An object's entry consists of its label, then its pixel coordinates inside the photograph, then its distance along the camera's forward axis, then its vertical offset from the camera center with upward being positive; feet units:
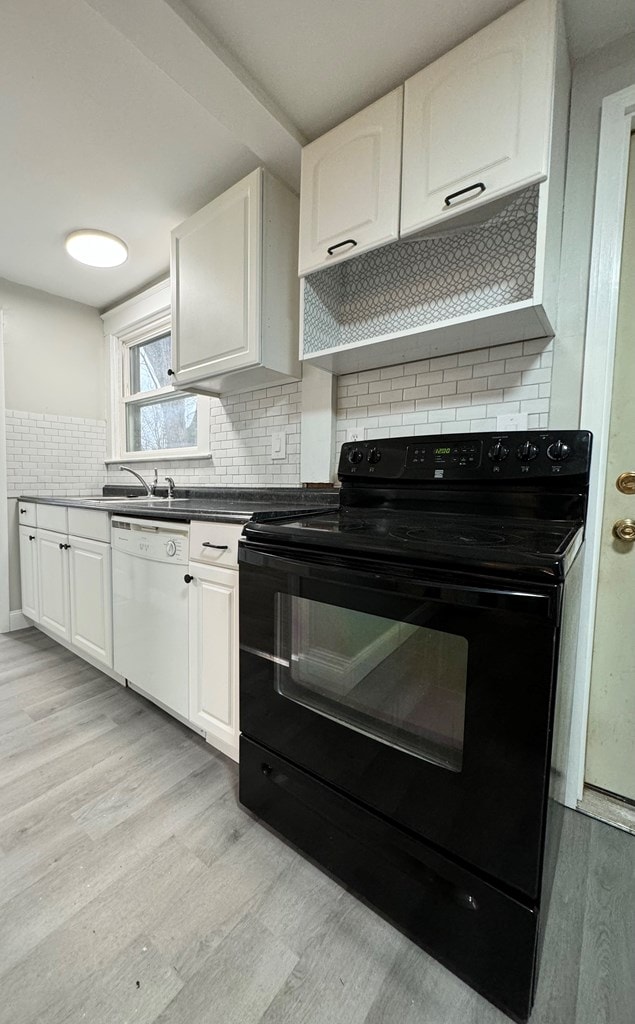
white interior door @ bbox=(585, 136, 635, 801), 4.09 -1.31
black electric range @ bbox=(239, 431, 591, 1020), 2.25 -1.48
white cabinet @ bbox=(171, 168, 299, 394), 5.45 +2.75
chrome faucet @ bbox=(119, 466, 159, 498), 8.67 -0.25
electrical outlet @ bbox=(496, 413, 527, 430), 4.45 +0.69
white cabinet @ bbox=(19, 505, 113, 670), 6.12 -1.91
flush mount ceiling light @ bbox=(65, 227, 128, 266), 7.12 +4.13
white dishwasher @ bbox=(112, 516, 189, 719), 4.86 -1.69
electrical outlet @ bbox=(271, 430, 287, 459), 6.70 +0.58
